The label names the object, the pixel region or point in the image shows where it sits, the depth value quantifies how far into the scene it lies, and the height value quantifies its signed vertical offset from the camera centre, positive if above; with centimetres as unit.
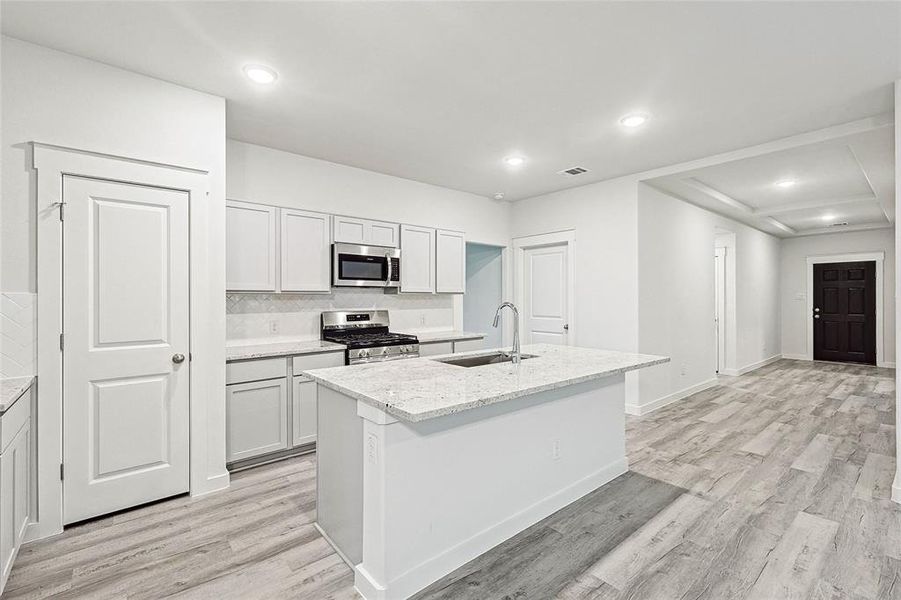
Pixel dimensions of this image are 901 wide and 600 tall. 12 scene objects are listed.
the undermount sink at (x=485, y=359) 294 -43
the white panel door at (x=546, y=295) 556 +5
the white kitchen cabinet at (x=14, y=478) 185 -86
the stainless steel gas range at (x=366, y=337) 387 -38
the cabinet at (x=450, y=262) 513 +45
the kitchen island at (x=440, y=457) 183 -81
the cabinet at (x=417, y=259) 479 +46
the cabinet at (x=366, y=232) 428 +71
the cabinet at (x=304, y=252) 389 +45
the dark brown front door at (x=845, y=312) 806 -26
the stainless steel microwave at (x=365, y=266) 418 +34
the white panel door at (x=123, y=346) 244 -28
